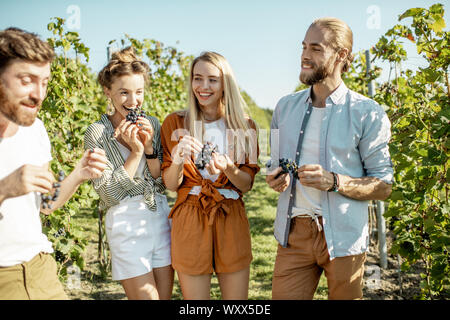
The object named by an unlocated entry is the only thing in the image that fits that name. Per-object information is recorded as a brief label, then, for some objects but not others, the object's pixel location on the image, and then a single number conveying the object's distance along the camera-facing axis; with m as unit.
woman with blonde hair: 2.29
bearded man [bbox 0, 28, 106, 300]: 1.55
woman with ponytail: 2.27
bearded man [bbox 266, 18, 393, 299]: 2.23
